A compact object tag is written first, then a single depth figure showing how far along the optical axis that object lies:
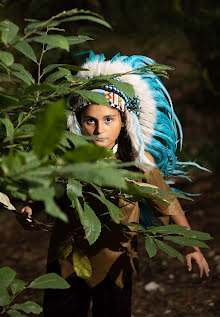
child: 3.74
